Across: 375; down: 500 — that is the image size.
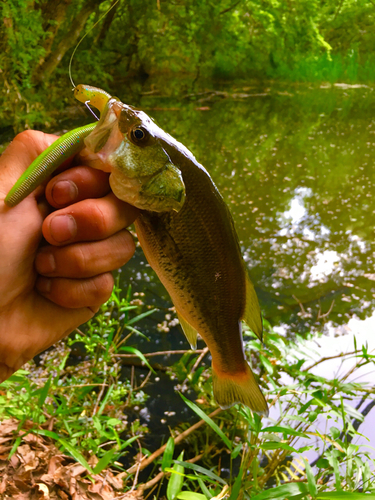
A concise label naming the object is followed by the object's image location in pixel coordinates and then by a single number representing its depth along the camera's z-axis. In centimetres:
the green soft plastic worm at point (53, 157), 25
